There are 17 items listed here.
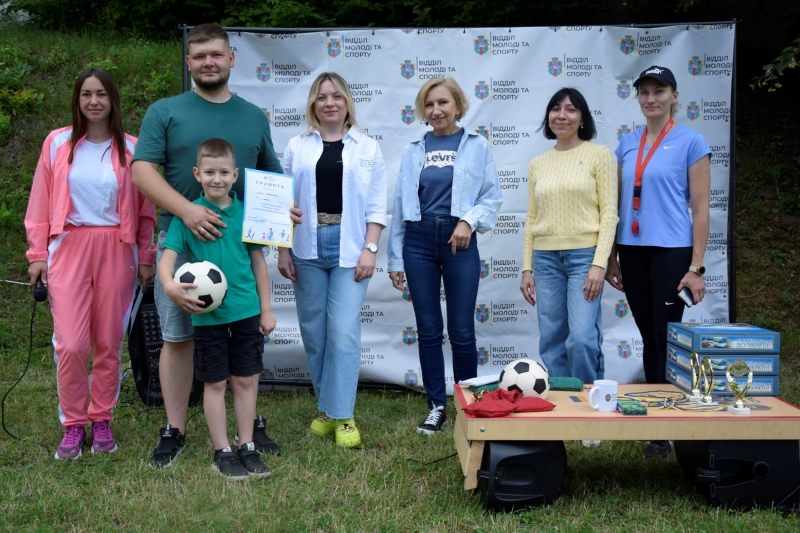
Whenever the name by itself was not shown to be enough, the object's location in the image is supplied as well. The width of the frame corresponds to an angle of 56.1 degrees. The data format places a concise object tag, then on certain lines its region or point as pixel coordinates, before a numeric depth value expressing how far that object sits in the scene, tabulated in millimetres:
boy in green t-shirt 3256
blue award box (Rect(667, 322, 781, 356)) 3182
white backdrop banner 4746
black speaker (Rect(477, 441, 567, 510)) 2857
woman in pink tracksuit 3537
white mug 2971
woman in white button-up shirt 3768
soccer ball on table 3129
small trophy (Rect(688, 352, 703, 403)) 3146
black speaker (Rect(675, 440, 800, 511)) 2891
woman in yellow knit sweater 3697
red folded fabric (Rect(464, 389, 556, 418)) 2885
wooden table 2854
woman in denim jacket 3900
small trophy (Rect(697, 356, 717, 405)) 3079
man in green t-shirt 3322
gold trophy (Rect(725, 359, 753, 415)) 2934
